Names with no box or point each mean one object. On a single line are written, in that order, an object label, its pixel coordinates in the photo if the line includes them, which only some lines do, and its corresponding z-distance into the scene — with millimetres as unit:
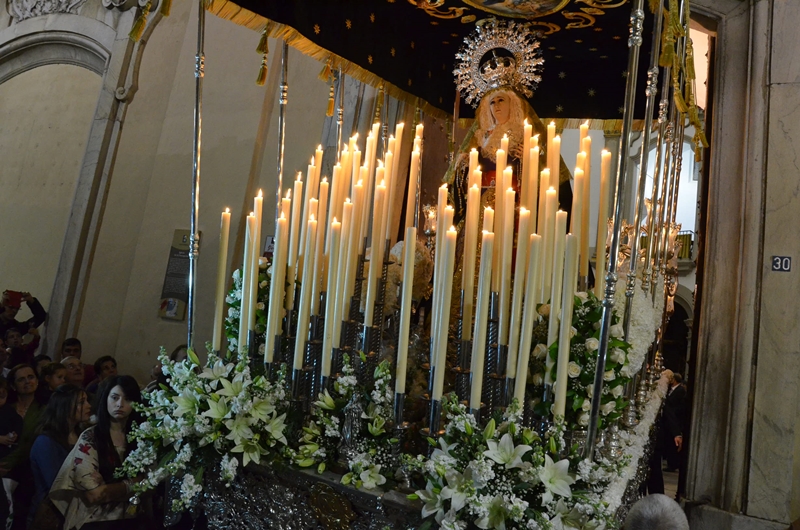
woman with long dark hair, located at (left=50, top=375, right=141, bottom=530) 3033
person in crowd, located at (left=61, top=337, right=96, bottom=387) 5699
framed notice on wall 6016
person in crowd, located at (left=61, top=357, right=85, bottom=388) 4622
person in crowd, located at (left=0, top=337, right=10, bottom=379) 5000
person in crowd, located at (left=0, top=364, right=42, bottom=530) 3203
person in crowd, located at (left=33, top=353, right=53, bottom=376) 4757
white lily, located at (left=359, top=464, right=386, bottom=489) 2186
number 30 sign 3557
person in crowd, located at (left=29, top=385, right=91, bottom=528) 3172
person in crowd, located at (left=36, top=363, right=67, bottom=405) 4219
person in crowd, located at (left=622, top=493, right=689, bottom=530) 1743
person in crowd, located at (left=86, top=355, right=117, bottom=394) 4961
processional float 2064
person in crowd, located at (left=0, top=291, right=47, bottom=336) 6086
